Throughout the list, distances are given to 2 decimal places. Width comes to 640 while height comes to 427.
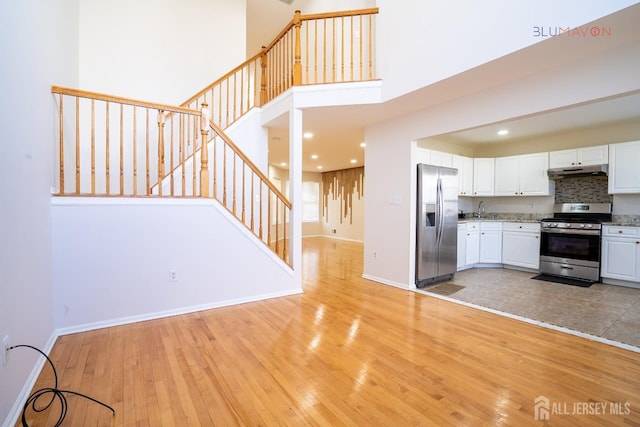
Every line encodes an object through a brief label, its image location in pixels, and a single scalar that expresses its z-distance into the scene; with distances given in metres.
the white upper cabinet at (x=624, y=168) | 4.18
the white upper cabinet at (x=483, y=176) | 5.67
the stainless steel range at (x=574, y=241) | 4.37
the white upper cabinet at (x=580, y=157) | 4.46
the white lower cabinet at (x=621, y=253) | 4.04
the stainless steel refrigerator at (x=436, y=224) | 4.11
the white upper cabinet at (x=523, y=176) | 5.12
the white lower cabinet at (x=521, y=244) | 5.00
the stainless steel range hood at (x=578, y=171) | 4.46
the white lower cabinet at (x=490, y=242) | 5.45
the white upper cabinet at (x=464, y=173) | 5.34
